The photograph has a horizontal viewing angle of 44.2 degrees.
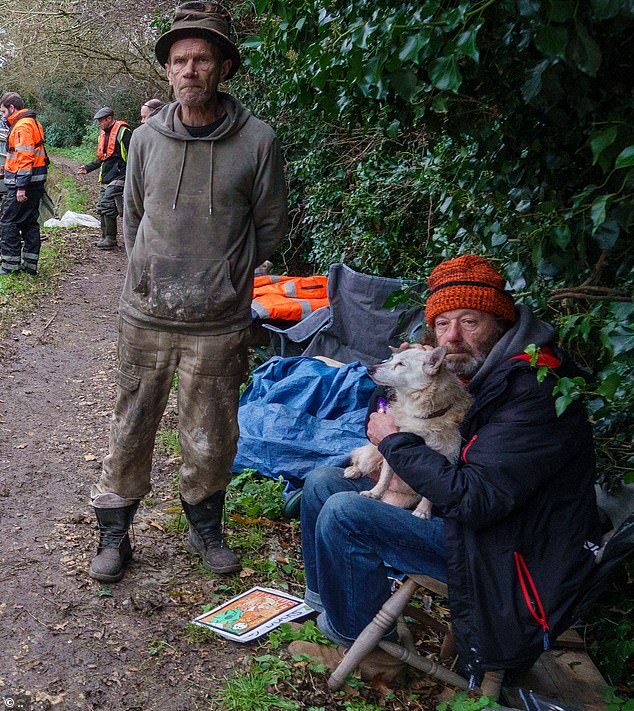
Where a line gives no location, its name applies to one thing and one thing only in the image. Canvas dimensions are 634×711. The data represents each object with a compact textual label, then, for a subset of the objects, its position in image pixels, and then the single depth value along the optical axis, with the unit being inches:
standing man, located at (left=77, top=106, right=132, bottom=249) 530.6
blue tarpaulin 201.9
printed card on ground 136.1
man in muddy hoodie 136.4
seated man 107.0
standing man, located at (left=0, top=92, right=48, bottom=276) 413.7
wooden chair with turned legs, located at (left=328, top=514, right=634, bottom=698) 108.6
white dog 118.7
